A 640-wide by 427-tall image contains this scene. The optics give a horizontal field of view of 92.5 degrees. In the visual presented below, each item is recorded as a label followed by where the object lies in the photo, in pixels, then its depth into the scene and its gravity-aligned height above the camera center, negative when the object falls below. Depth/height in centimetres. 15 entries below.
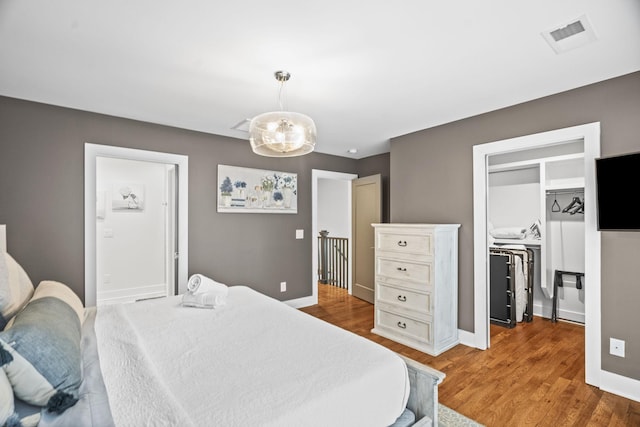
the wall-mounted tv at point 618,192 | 215 +17
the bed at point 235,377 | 103 -68
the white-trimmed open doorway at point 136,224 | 365 -15
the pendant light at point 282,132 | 208 +57
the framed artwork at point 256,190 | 393 +33
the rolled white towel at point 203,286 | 233 -55
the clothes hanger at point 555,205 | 400 +12
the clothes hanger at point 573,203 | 384 +14
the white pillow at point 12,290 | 126 -37
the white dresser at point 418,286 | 308 -77
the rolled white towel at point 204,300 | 223 -63
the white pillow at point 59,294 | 166 -45
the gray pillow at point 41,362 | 100 -51
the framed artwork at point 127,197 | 483 +28
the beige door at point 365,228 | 483 -23
